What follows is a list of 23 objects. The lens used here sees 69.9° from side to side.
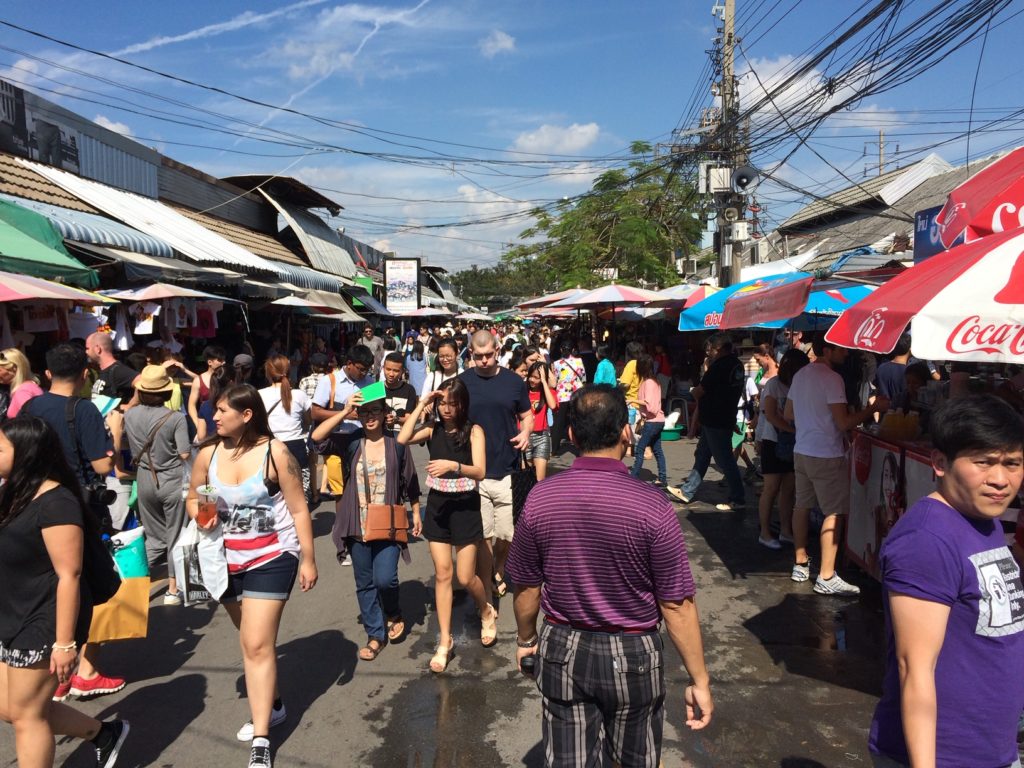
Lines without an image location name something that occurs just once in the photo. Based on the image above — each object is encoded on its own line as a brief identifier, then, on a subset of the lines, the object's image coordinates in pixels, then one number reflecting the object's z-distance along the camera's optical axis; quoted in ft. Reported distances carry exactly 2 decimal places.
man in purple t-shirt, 6.23
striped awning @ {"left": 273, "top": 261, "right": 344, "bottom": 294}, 53.16
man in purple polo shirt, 7.52
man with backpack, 14.43
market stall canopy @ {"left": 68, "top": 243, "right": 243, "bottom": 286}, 28.89
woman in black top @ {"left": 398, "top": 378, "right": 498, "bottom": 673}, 14.44
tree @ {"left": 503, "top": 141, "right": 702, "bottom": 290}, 78.84
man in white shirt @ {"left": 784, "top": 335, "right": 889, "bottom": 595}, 17.71
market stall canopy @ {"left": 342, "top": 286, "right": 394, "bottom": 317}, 69.83
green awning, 22.75
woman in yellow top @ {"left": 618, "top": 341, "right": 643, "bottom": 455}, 31.04
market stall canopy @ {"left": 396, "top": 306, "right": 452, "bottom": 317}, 79.51
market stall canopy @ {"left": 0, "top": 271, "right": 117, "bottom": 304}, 19.15
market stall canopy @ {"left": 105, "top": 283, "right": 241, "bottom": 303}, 27.68
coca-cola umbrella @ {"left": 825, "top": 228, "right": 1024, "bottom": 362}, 8.90
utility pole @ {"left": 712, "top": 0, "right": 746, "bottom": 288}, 50.88
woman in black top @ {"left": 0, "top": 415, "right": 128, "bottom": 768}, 9.18
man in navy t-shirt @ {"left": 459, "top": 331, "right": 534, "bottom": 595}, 15.87
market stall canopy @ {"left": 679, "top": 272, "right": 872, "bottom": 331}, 21.91
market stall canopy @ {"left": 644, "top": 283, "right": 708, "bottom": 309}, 43.34
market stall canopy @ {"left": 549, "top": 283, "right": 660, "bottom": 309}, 44.29
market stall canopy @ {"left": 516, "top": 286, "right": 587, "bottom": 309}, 51.19
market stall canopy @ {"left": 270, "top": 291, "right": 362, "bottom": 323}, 42.37
